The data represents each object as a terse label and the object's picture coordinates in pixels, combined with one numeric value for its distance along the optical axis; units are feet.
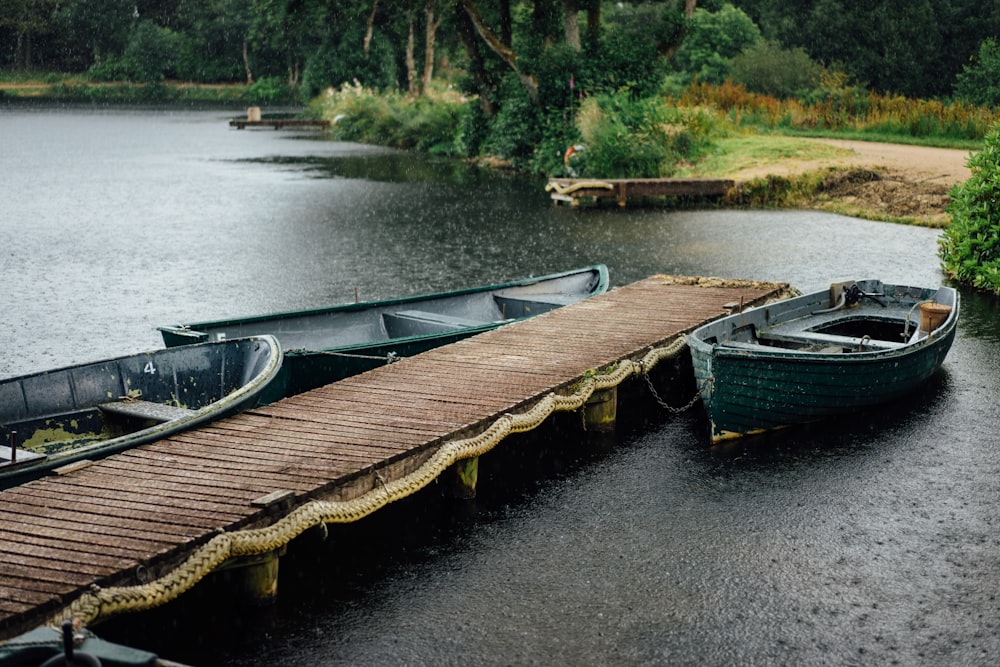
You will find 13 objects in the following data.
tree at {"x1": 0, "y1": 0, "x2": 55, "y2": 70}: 317.01
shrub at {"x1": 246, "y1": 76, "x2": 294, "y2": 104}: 316.19
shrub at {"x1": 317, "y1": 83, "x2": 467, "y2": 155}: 148.25
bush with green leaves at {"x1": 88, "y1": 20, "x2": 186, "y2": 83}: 325.87
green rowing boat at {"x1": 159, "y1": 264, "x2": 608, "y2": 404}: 35.78
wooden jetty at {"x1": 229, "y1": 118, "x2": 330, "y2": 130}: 200.23
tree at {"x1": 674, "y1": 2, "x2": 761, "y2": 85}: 172.96
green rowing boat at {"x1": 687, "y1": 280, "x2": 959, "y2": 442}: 33.86
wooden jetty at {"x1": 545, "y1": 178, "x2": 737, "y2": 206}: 88.99
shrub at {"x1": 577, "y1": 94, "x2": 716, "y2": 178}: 96.48
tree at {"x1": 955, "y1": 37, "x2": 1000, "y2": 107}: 132.46
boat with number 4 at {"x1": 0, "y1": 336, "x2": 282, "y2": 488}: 29.14
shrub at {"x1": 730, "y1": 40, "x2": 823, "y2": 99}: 145.69
